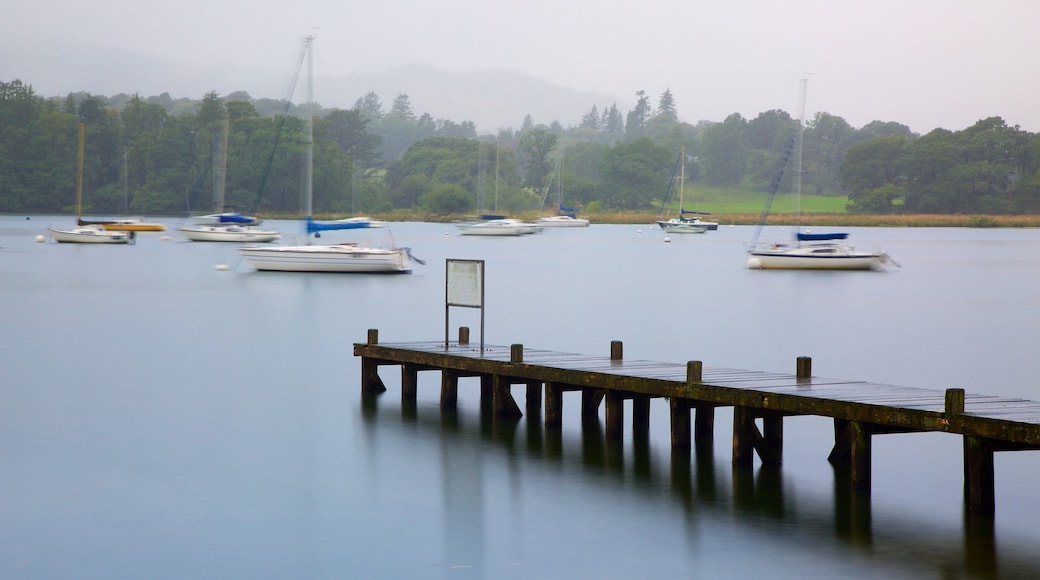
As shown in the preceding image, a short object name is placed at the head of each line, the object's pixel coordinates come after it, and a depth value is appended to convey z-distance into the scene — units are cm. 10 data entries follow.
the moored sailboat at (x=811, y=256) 7256
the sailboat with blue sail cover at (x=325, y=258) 6288
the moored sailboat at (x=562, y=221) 17848
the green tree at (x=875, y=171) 18425
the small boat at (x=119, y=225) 11252
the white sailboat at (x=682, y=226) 15100
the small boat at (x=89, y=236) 10519
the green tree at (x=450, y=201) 18750
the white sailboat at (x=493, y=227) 13688
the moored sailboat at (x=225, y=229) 9719
